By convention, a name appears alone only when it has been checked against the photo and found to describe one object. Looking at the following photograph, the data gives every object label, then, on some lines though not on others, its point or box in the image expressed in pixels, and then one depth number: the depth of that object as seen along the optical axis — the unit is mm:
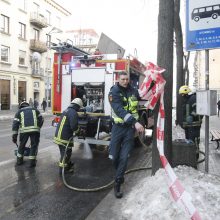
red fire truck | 5975
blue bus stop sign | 3744
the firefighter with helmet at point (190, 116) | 5282
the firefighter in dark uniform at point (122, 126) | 3702
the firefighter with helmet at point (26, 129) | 5282
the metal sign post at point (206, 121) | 3837
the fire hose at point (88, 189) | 3983
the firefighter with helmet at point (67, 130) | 4812
